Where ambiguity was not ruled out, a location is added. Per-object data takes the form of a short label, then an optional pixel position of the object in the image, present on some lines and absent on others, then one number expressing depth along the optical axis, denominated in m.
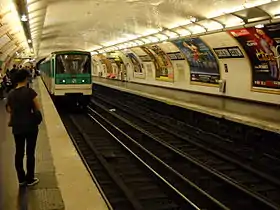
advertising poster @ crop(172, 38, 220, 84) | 13.04
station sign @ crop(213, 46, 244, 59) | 11.33
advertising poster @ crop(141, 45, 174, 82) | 17.18
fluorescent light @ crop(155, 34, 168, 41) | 14.04
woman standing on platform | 4.00
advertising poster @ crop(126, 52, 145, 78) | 21.88
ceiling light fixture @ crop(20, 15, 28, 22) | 9.05
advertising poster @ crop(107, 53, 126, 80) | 25.31
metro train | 13.99
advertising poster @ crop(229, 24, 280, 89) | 9.43
